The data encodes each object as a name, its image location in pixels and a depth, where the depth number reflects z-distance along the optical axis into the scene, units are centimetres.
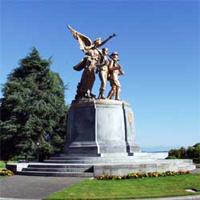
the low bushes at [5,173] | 1471
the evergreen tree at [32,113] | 2665
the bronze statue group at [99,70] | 1770
